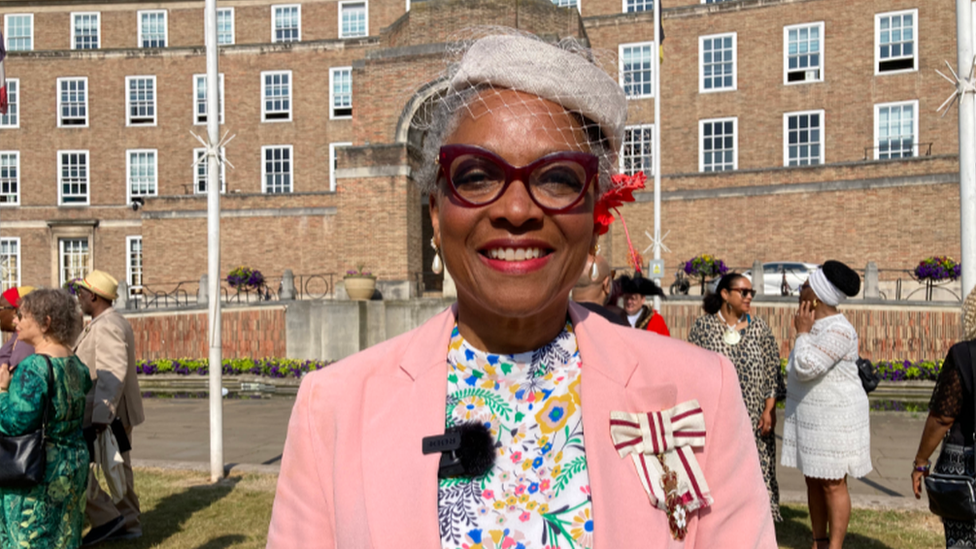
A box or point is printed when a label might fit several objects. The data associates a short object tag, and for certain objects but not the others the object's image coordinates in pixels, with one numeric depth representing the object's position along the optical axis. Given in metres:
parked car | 24.73
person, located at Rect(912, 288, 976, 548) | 4.06
